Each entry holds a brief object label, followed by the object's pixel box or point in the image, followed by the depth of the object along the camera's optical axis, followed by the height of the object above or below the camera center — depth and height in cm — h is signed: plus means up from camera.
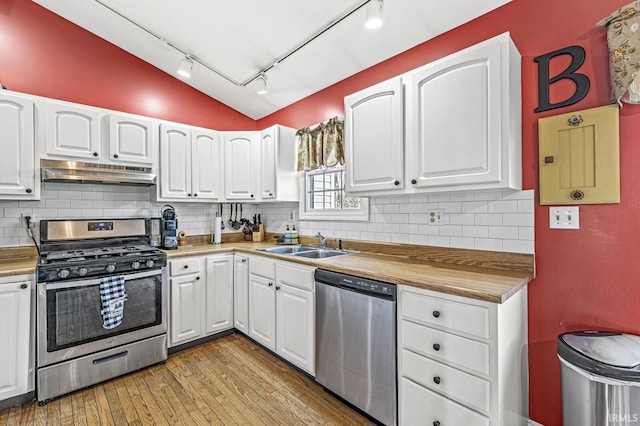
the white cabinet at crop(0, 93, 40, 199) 222 +51
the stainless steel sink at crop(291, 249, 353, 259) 281 -39
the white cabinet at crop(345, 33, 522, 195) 161 +55
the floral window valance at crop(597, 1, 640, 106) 138 +77
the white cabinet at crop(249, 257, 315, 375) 226 -81
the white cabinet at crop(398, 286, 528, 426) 136 -74
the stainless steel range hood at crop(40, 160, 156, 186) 238 +36
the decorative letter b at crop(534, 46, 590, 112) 160 +76
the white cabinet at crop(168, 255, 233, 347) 272 -81
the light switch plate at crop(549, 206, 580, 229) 162 -3
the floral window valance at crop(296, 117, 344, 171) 281 +70
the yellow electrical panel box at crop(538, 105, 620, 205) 150 +30
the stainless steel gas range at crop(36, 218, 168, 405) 209 -73
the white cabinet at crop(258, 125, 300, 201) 329 +55
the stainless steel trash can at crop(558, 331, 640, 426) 118 -70
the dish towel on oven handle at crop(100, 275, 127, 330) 226 -67
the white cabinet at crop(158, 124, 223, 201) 301 +54
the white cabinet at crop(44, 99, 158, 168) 243 +72
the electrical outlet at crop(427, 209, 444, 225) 221 -3
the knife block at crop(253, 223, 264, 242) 373 -26
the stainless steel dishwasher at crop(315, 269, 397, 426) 173 -83
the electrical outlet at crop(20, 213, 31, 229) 250 -4
